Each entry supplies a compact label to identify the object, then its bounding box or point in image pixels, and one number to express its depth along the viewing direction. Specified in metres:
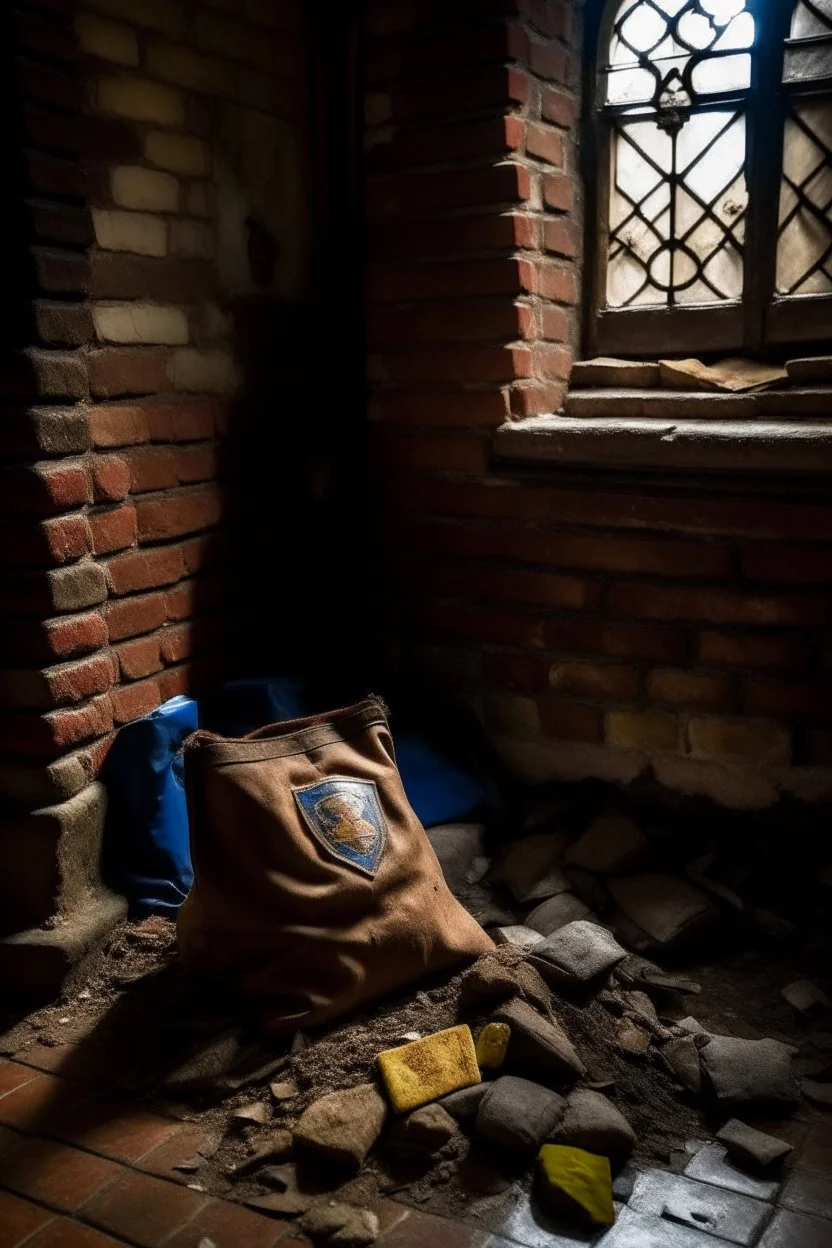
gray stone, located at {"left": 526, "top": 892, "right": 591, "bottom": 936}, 2.41
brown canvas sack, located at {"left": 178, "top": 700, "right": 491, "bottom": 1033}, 2.08
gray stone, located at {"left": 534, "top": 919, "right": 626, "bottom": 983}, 2.13
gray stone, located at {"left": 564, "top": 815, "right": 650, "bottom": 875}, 2.58
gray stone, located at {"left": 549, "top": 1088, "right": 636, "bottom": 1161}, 1.77
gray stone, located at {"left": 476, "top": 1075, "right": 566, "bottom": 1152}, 1.76
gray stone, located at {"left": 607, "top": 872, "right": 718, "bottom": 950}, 2.37
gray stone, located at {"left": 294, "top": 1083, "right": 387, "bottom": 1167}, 1.75
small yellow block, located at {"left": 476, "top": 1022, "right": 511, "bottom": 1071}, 1.93
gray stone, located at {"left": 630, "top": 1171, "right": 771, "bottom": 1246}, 1.65
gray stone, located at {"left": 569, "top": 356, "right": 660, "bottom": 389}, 2.79
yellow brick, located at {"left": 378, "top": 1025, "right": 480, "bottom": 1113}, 1.85
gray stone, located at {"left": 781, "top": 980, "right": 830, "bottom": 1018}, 2.18
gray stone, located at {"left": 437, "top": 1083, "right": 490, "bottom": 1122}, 1.85
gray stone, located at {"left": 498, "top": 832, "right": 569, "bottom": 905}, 2.53
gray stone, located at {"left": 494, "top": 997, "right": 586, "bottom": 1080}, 1.90
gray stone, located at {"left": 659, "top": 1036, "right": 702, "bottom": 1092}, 1.97
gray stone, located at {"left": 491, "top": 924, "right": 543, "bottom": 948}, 2.30
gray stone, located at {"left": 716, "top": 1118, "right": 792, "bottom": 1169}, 1.77
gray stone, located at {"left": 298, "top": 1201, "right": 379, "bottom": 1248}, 1.63
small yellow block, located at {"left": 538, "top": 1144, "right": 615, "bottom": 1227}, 1.66
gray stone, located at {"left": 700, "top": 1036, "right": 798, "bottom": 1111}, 1.89
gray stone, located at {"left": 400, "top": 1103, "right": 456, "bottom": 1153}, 1.79
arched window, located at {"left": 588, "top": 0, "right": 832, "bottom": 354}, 2.62
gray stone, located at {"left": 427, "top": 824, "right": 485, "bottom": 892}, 2.59
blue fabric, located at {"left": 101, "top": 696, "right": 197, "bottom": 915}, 2.44
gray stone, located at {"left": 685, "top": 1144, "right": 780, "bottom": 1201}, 1.73
